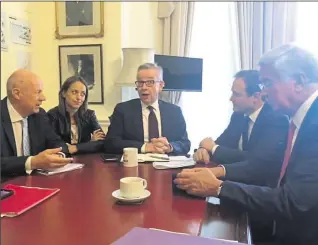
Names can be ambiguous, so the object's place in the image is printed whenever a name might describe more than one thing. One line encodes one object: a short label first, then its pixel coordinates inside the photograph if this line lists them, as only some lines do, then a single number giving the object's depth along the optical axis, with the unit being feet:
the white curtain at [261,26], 12.01
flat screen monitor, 11.80
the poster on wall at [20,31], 11.30
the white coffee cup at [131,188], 4.09
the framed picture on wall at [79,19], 11.97
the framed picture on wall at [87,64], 12.21
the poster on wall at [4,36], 10.54
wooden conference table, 3.20
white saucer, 4.02
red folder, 3.75
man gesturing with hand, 6.20
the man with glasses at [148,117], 8.22
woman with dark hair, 8.85
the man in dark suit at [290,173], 3.88
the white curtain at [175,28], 12.80
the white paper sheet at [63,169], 5.44
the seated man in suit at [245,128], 5.08
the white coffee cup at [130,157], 6.02
